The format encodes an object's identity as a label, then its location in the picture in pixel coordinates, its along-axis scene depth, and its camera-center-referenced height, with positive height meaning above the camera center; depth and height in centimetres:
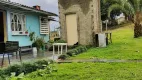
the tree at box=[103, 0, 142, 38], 1244 +348
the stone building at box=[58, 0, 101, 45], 957 +127
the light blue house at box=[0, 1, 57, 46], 817 +105
